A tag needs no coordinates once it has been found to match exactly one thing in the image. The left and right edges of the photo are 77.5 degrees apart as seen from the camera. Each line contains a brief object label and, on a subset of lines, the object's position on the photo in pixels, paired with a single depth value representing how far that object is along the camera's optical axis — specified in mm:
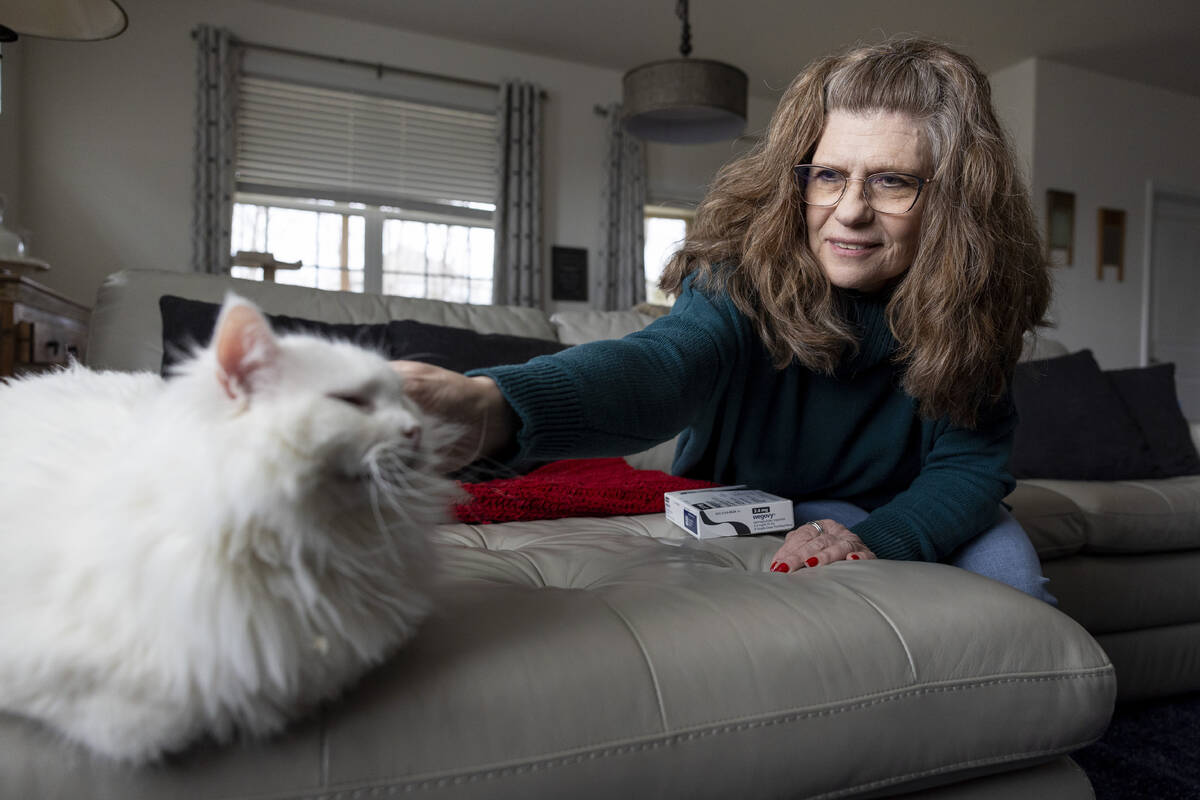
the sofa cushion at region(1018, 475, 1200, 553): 1857
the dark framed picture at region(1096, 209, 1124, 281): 5391
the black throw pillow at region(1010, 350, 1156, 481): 2252
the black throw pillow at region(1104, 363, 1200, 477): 2338
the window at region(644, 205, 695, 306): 5539
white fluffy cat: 452
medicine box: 1196
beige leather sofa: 573
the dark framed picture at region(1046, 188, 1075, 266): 5219
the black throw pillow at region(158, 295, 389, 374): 1676
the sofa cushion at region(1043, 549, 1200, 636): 1768
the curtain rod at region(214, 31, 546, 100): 4484
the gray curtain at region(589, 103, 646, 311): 5270
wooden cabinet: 1914
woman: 1101
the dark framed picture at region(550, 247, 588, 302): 5242
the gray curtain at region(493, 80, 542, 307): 5012
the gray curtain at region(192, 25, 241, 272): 4320
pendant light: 2586
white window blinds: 4586
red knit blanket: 1384
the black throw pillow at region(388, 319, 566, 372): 1816
